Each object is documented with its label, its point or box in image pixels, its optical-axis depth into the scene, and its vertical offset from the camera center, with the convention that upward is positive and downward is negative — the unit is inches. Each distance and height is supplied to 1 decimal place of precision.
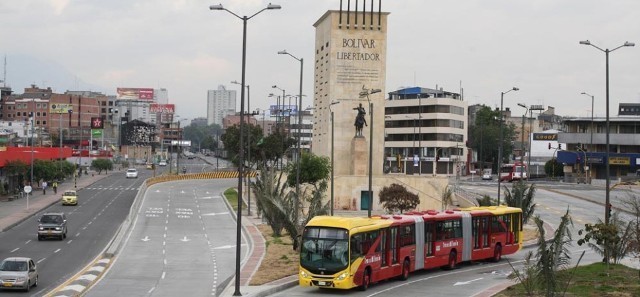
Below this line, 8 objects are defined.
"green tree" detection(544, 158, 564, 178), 6128.9 -61.7
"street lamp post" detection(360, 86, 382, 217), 3572.3 +218.6
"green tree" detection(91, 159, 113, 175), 6919.3 -110.9
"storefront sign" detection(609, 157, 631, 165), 5359.3 -5.1
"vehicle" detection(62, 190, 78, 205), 3774.6 -190.9
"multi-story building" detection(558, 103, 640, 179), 5393.7 +74.0
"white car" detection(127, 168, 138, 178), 6092.5 -145.4
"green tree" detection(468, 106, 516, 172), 7679.6 +124.3
